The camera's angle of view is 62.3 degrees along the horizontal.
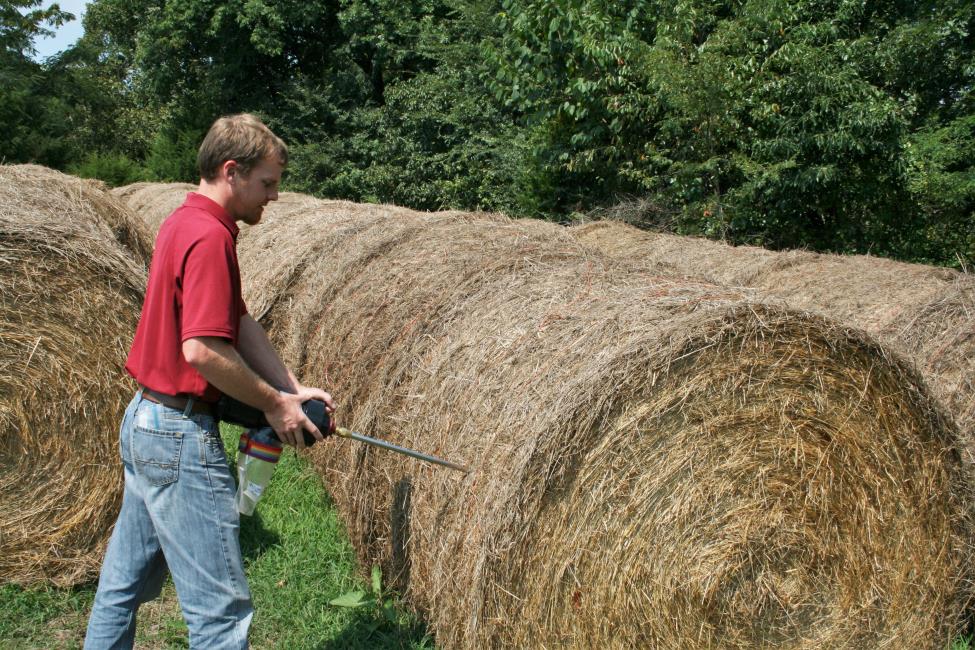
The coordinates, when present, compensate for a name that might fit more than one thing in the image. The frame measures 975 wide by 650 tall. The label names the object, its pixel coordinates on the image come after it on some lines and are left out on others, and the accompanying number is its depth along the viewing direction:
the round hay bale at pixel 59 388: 4.57
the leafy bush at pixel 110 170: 32.28
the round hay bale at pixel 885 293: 4.82
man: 2.92
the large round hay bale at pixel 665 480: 3.25
